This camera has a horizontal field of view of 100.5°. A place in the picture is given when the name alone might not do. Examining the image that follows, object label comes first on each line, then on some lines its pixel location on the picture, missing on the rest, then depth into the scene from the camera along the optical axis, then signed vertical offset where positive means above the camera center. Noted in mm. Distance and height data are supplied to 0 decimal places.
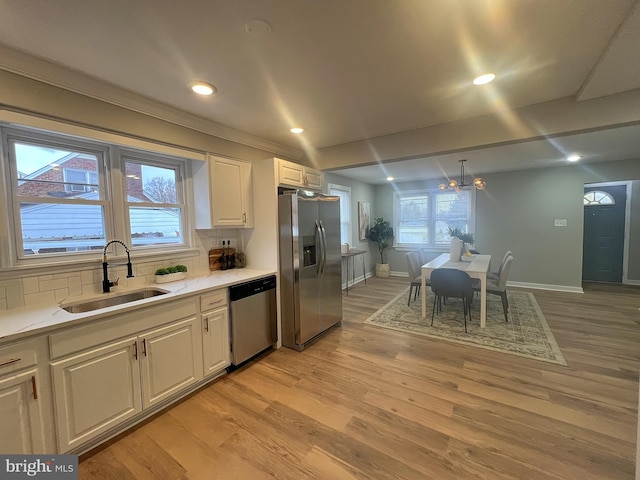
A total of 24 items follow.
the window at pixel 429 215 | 6160 +134
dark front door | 5648 -360
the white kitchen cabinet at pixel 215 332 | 2373 -984
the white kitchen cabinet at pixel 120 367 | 1593 -967
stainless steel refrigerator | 2994 -482
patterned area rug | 3004 -1432
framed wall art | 6384 +83
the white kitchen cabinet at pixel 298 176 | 3102 +602
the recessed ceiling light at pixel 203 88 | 2029 +1074
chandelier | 4273 +594
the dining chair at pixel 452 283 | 3480 -831
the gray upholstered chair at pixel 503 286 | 3717 -945
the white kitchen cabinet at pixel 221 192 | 2799 +360
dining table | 3539 -683
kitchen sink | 2000 -594
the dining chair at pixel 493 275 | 4373 -931
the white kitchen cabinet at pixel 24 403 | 1388 -943
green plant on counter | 2545 -426
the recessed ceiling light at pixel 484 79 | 1989 +1076
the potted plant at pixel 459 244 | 4434 -409
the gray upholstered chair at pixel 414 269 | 4438 -817
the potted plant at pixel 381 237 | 6711 -374
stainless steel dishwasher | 2625 -983
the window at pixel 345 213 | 5824 +216
